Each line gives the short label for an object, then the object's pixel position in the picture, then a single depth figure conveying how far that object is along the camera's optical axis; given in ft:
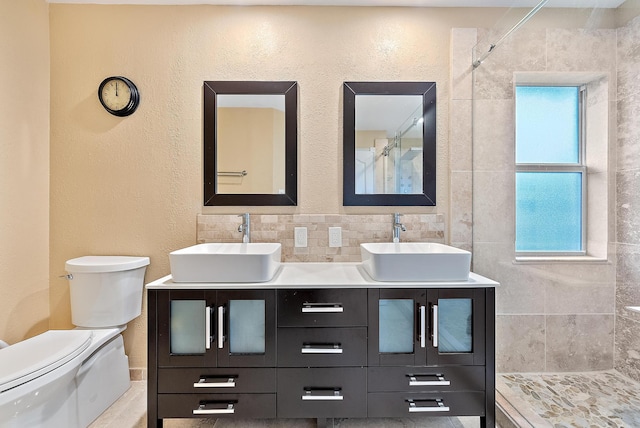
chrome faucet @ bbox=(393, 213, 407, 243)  5.88
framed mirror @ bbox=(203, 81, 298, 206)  6.10
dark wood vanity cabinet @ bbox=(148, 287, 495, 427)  4.48
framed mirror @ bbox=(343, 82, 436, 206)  6.10
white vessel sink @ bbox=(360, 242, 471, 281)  4.56
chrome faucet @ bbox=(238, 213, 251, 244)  5.92
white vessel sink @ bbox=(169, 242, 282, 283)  4.47
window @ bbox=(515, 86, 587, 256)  5.05
